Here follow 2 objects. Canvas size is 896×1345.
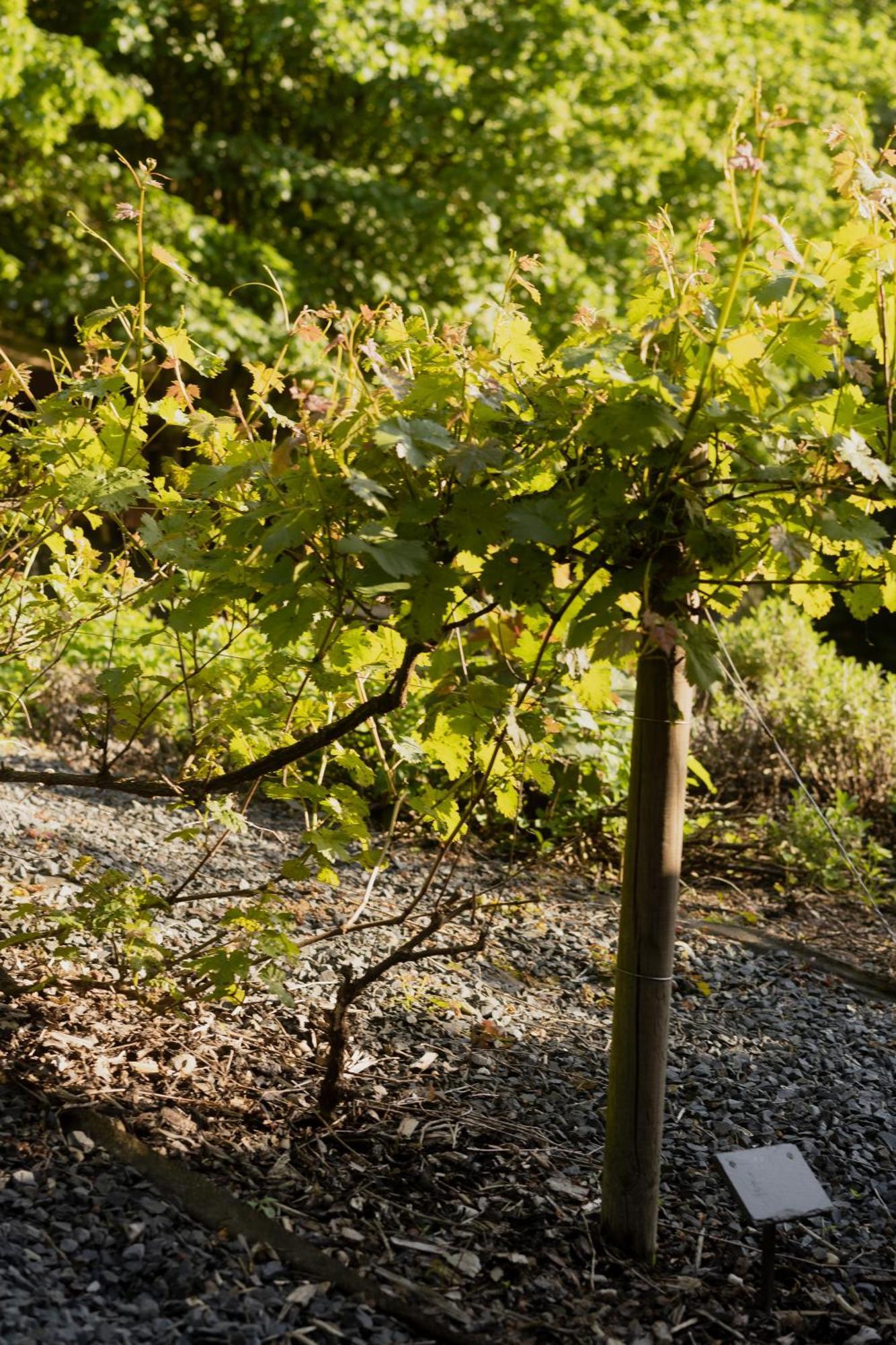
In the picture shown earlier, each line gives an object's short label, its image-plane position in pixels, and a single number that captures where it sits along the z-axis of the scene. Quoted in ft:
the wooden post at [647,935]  7.30
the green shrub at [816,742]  21.24
